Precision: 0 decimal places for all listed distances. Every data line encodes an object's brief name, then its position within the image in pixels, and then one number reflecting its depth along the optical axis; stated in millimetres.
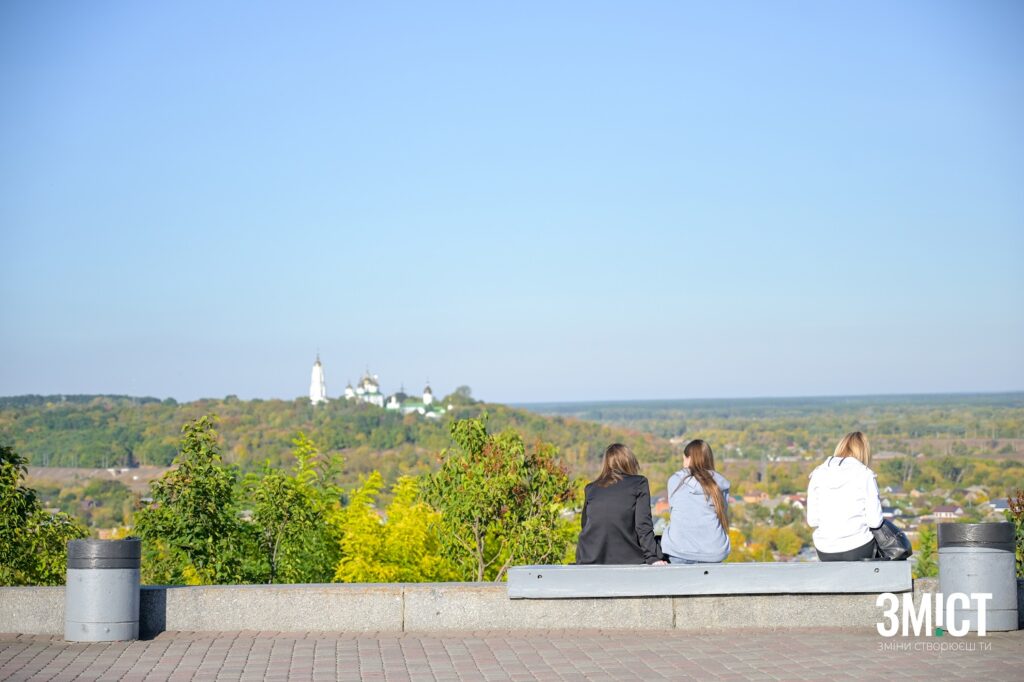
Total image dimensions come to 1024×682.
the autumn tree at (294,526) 19047
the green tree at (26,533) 14297
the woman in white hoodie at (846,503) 9727
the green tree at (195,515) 16281
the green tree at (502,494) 16578
